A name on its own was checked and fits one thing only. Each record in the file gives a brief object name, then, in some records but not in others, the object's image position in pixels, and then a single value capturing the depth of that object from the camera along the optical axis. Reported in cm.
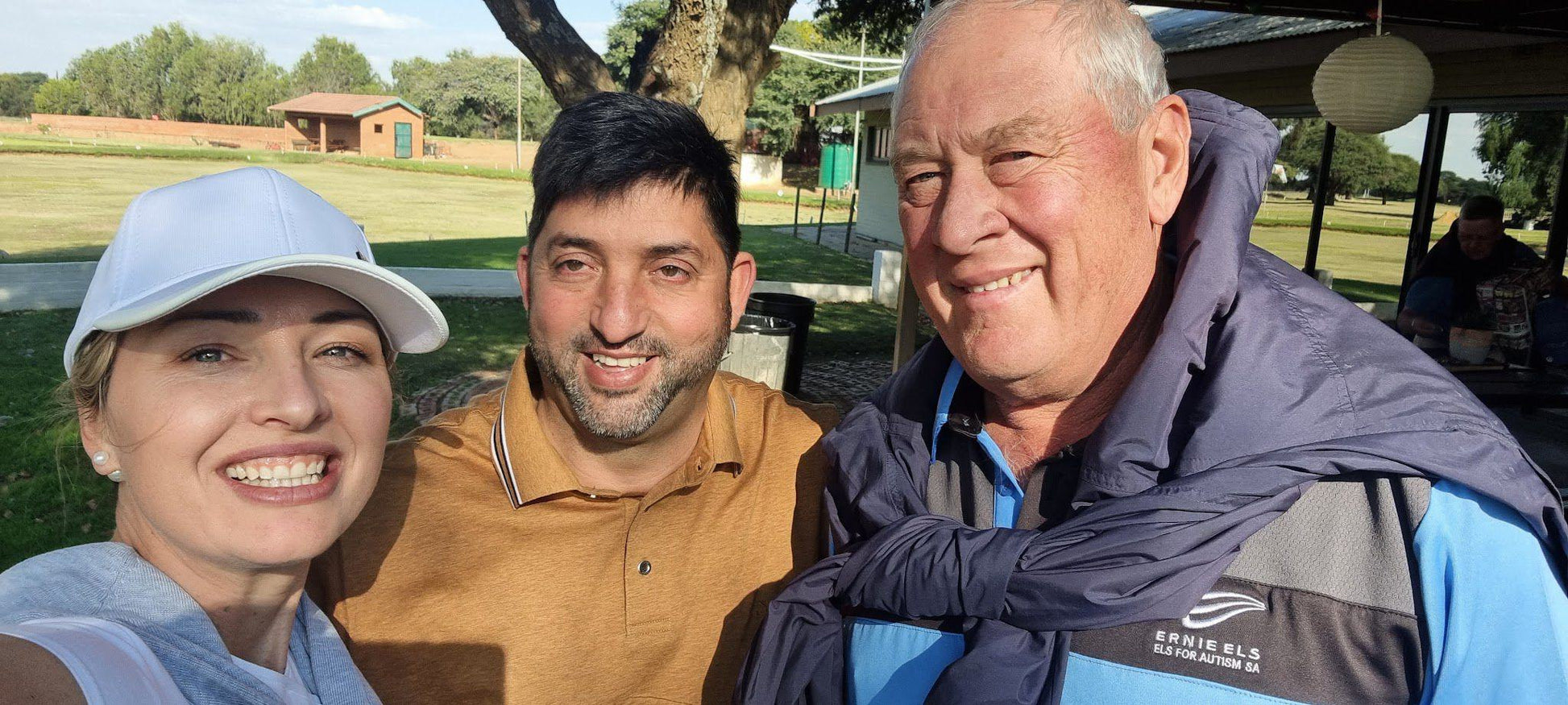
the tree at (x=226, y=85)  8562
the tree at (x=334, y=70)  10775
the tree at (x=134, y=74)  9112
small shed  6800
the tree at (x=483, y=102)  7894
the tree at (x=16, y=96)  10275
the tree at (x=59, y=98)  9062
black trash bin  728
